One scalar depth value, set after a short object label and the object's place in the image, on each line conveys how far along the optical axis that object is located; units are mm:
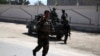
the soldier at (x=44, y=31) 9719
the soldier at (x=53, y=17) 20391
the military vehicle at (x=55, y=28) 19344
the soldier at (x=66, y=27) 16594
